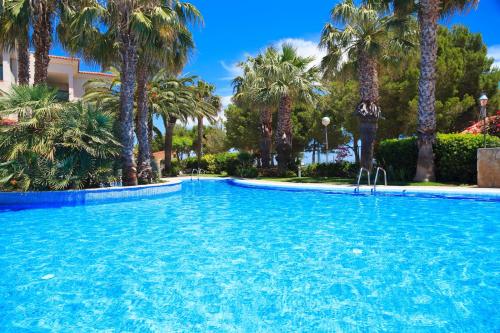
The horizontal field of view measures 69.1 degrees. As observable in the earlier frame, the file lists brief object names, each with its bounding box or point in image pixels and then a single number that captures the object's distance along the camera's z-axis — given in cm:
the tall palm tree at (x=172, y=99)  2531
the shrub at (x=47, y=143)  1224
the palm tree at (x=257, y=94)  2219
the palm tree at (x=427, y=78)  1491
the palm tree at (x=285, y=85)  2138
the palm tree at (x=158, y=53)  1445
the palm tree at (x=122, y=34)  1383
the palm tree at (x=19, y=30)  1410
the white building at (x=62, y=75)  2519
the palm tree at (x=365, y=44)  1703
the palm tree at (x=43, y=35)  1458
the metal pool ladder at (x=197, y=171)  3244
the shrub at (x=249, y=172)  2440
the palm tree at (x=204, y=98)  3050
